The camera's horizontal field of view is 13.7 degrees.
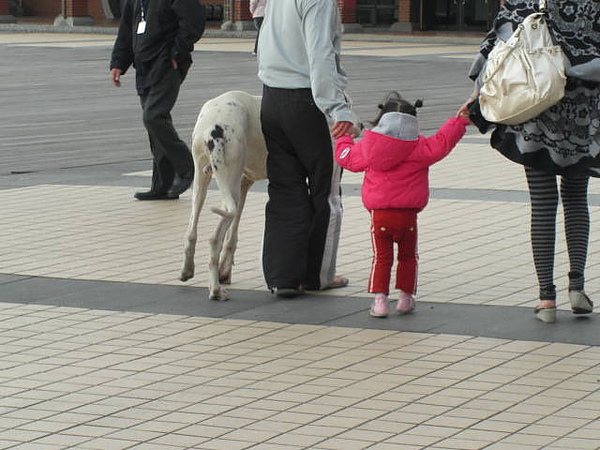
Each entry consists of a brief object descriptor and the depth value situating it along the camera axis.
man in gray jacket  13.70
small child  13.19
